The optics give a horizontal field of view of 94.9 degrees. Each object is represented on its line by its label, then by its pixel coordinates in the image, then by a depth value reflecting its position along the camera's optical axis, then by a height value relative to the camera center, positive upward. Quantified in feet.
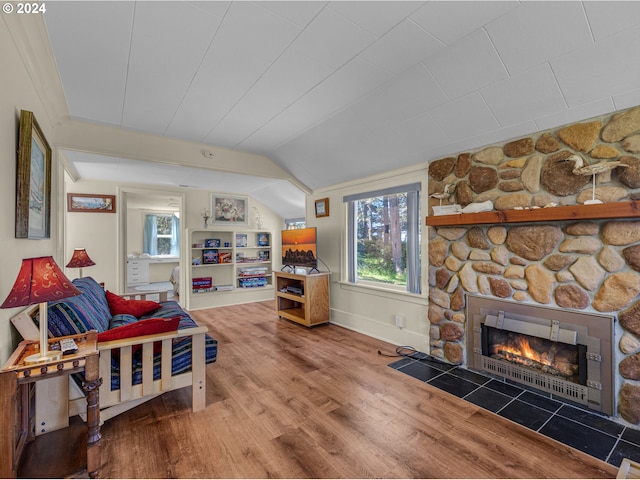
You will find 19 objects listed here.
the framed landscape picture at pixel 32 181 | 5.20 +1.30
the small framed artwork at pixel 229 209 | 18.54 +2.31
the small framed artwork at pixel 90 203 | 14.67 +2.20
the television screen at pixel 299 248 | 13.83 -0.21
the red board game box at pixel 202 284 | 17.29 -2.35
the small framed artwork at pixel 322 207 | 14.47 +1.81
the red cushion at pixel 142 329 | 6.01 -1.78
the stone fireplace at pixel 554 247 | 6.18 -0.14
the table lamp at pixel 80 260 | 11.46 -0.56
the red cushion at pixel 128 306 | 9.33 -1.98
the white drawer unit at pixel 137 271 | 21.50 -1.92
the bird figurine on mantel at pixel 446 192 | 9.18 +1.58
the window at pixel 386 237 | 10.55 +0.26
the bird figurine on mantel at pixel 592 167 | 6.12 +1.57
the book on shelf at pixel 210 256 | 17.94 -0.70
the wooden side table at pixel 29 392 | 3.97 -2.21
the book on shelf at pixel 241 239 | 19.51 +0.31
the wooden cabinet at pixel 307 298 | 13.23 -2.57
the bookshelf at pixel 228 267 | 17.51 -1.50
